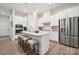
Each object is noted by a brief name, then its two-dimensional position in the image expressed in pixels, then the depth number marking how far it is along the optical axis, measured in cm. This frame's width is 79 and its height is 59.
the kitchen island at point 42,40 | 138
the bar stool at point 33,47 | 135
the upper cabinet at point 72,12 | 150
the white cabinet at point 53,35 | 162
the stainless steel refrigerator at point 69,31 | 181
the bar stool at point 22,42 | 169
